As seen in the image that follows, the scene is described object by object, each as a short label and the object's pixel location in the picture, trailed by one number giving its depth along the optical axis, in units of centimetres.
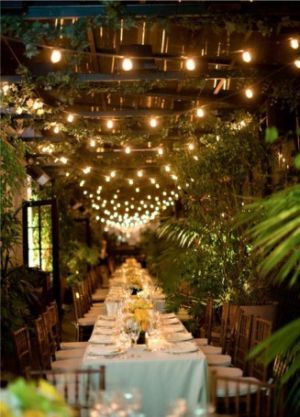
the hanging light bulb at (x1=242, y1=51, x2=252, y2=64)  570
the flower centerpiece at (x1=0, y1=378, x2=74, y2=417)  234
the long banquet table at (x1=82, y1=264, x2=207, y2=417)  448
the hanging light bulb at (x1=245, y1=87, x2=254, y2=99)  664
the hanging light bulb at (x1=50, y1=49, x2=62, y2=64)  522
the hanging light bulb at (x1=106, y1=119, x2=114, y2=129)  812
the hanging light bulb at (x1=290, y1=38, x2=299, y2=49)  562
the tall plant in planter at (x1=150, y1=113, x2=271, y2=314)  784
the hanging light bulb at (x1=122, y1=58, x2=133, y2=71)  555
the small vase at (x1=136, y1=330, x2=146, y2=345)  519
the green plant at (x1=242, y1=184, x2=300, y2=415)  371
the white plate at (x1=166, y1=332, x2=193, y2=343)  530
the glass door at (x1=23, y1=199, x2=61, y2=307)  1050
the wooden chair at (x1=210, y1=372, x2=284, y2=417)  478
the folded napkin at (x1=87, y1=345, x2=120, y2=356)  474
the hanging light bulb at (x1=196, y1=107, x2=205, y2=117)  761
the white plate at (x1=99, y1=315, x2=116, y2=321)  689
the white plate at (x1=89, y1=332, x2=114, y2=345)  527
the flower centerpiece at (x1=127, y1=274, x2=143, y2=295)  843
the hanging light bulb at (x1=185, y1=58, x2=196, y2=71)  564
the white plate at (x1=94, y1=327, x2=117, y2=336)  588
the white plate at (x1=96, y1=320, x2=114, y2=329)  645
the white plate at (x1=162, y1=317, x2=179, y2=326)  641
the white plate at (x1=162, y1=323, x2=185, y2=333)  588
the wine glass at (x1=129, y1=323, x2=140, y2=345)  506
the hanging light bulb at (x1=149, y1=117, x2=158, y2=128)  808
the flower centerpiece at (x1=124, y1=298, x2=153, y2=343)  512
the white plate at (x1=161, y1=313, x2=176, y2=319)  688
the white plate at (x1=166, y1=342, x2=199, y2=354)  477
